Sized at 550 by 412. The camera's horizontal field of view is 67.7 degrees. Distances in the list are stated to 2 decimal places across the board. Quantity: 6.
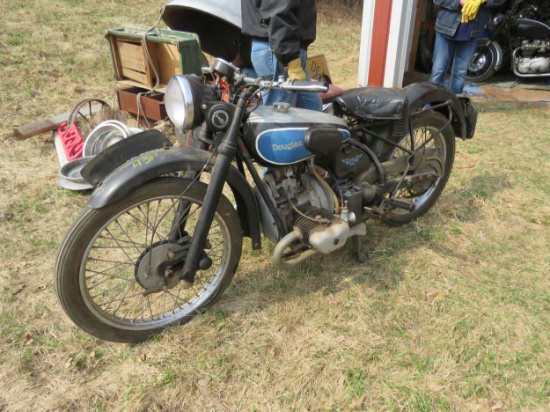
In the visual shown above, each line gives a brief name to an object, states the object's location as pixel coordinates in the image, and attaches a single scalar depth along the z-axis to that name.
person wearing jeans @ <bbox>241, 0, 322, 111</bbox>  2.46
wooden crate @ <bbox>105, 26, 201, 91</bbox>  4.16
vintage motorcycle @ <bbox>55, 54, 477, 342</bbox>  1.81
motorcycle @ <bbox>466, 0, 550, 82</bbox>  6.70
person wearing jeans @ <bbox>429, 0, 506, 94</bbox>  4.25
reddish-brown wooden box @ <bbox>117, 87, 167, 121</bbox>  4.38
